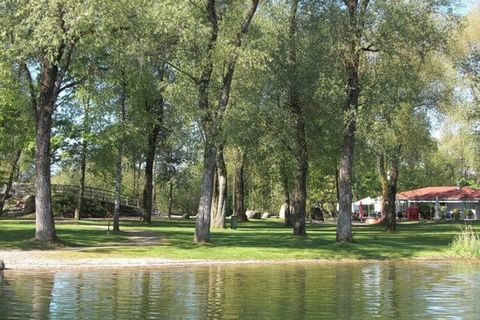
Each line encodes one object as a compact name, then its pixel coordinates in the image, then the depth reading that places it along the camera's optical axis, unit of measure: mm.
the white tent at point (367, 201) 79250
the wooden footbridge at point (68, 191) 53344
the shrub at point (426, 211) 72850
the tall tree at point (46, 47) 23547
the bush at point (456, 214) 64688
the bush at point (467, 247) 26047
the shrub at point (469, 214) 68812
